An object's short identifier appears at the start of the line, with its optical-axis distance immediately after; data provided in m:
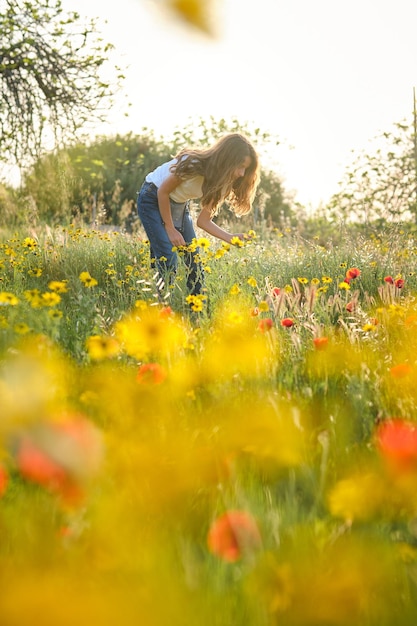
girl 4.27
